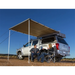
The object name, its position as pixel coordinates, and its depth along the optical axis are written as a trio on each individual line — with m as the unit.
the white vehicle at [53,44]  6.88
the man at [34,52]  6.85
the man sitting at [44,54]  6.39
